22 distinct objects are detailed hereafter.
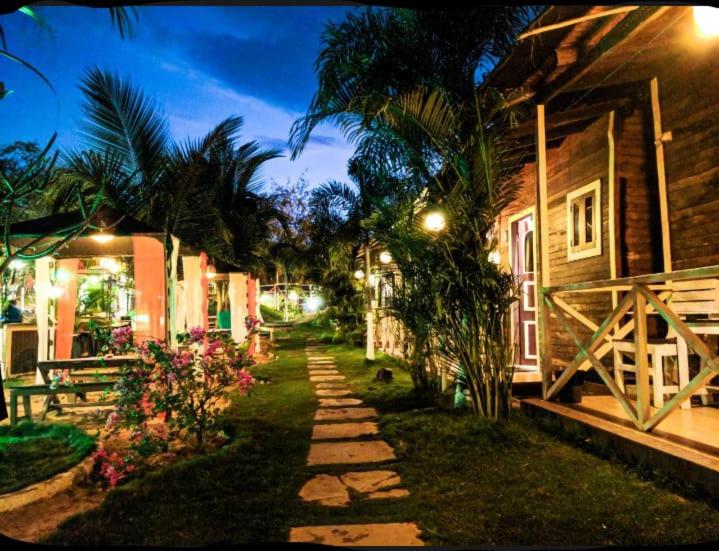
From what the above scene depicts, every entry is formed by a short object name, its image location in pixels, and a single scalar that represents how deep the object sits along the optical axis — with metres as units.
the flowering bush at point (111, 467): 3.59
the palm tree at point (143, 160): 7.49
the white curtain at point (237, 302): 11.18
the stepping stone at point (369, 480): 3.45
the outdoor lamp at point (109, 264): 9.96
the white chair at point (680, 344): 4.29
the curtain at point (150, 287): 5.98
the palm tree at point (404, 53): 5.11
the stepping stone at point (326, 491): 3.22
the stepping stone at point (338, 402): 6.36
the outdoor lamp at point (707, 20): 3.28
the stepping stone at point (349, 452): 4.07
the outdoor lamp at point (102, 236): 5.79
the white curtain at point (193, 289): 8.58
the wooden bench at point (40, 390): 5.41
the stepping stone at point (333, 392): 7.18
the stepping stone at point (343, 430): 4.84
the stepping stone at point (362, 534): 2.63
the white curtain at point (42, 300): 6.73
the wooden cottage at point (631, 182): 4.15
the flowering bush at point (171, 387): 4.15
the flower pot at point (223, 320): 13.83
